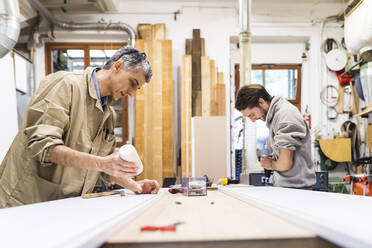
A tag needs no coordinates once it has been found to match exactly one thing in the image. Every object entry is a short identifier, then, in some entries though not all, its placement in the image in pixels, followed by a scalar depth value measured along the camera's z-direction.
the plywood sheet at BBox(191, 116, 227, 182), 3.94
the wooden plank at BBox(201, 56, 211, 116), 4.92
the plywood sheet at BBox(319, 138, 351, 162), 5.07
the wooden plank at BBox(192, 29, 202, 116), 4.91
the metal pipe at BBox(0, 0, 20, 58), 3.03
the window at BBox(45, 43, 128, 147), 5.45
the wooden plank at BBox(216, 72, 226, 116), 5.07
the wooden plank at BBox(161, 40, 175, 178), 4.87
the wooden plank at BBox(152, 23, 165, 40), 5.23
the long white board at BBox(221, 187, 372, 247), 0.59
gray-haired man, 1.26
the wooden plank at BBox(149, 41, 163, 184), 4.81
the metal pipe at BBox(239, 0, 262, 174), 3.87
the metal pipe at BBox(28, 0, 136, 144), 5.20
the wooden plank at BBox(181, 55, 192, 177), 4.75
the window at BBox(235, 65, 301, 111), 5.86
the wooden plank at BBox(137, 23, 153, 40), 5.21
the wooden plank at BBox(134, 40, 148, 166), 4.83
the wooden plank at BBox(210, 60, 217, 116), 5.03
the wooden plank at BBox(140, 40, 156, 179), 4.83
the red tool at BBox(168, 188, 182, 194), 1.73
